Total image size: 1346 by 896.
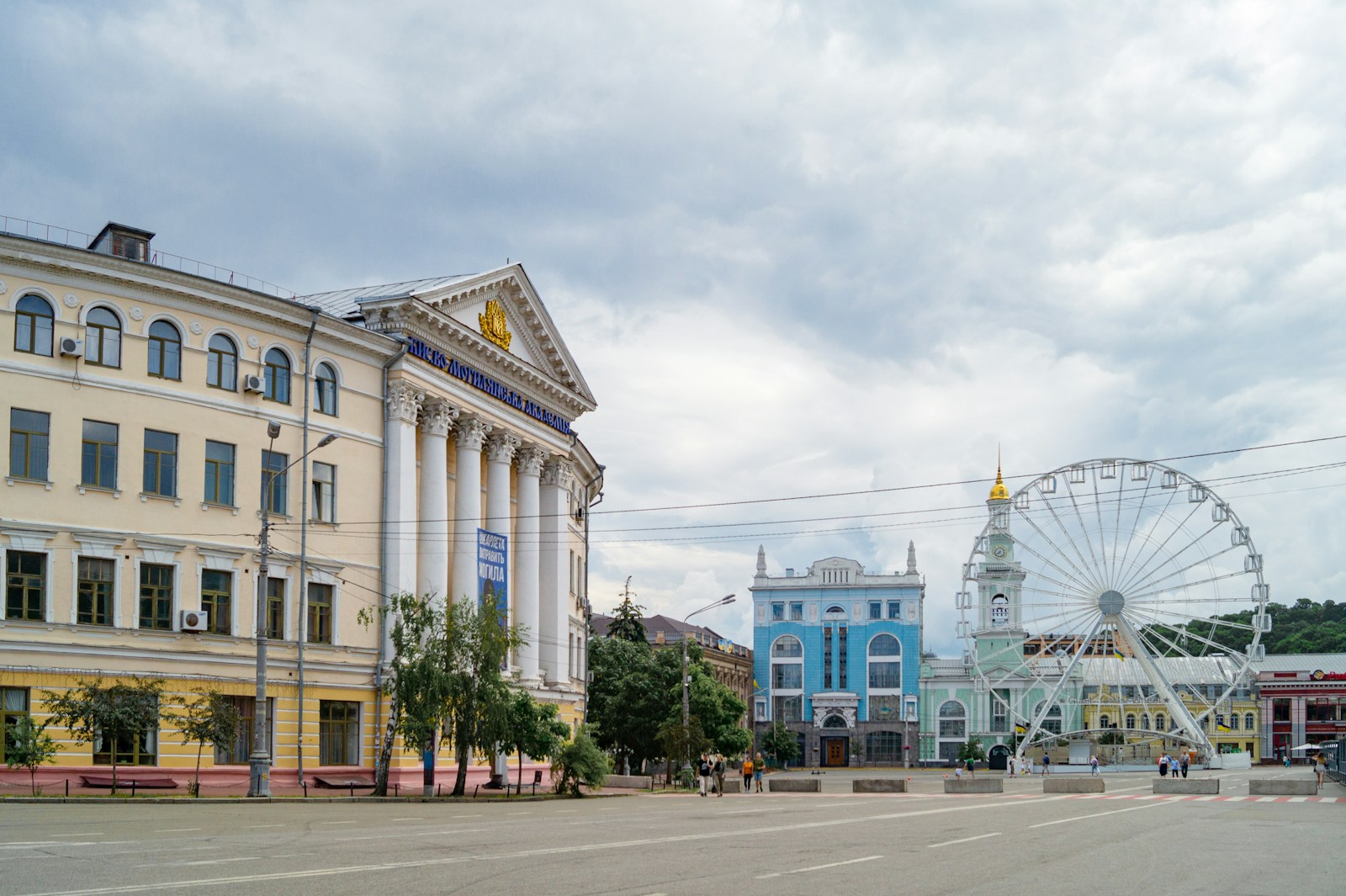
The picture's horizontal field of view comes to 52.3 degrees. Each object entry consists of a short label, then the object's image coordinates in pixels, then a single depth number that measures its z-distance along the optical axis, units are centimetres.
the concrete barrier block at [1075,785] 5612
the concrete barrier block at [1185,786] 5312
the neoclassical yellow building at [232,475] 4034
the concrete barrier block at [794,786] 5681
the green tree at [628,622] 10181
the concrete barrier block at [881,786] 5750
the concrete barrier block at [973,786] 5434
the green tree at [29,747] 3628
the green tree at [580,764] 4703
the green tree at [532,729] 4484
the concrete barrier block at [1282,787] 5031
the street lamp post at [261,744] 3659
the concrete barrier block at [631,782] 6094
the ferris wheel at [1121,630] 8325
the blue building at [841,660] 14250
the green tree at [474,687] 4309
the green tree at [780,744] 13788
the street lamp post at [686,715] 6359
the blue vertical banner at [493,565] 5656
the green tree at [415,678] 4231
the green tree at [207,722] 3972
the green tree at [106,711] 3753
